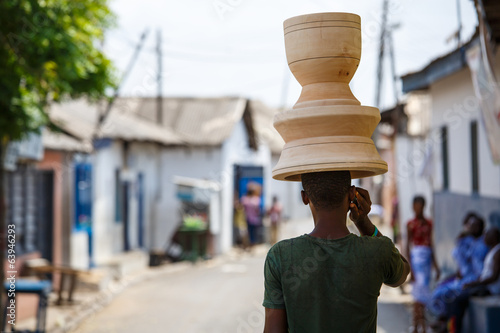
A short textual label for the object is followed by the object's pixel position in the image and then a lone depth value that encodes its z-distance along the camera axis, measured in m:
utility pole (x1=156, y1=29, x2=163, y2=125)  23.11
